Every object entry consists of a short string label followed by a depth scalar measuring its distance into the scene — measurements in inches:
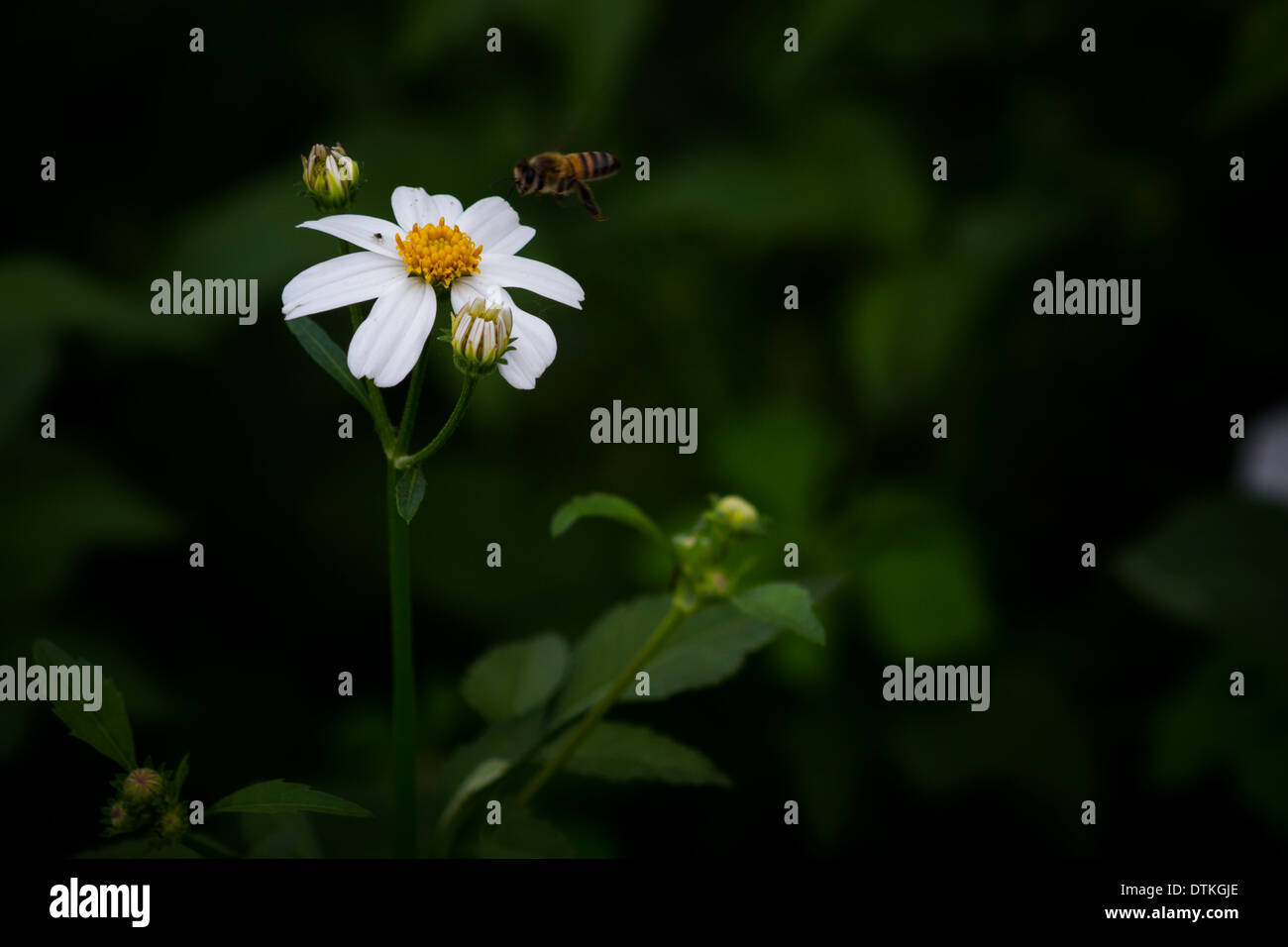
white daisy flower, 12.3
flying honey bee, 15.7
